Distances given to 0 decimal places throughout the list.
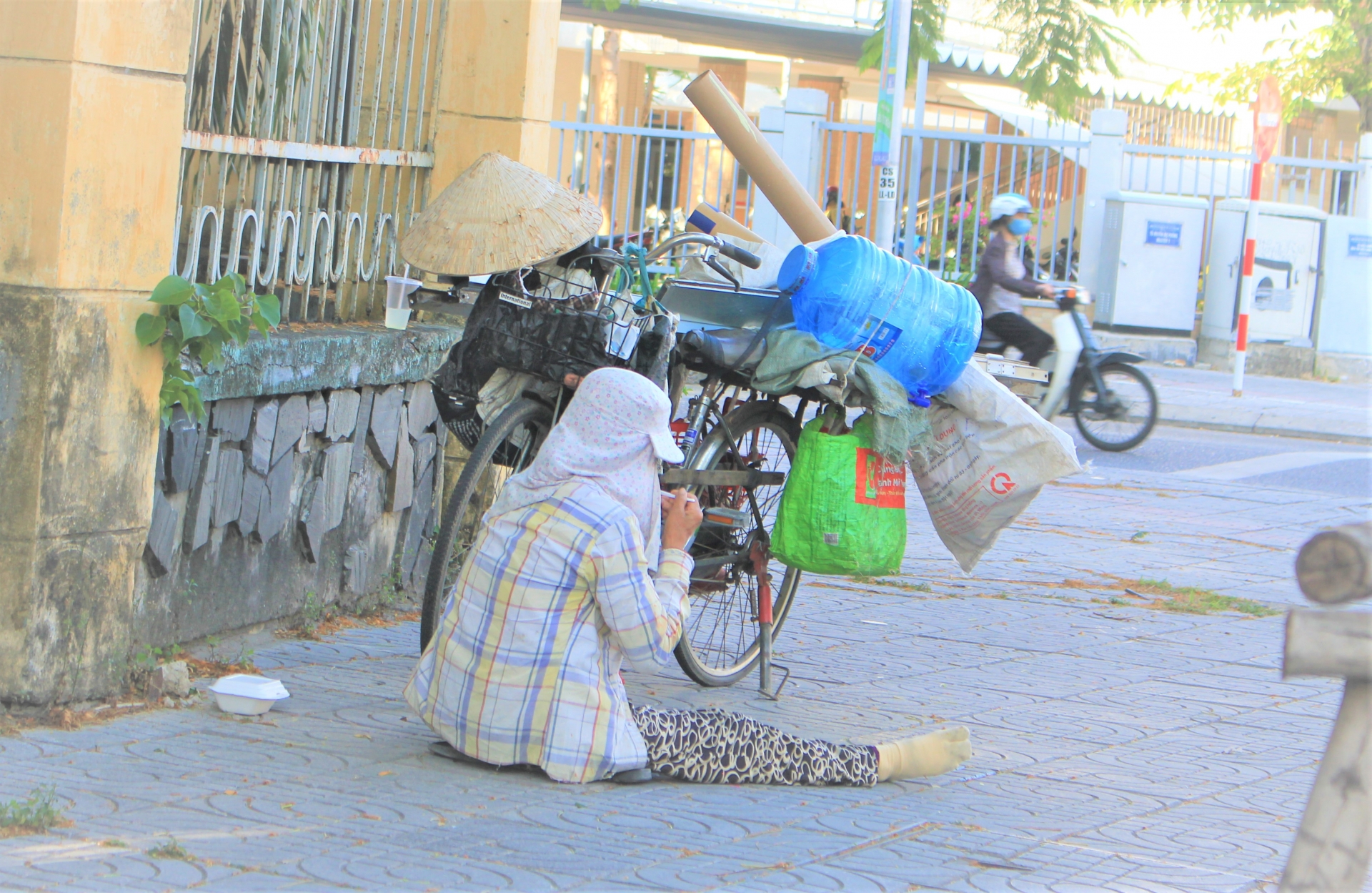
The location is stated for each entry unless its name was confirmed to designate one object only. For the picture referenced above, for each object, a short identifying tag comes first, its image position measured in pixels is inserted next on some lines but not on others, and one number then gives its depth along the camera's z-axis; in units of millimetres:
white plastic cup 11773
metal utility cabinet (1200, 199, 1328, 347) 35344
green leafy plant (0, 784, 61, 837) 6785
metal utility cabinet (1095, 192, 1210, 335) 35031
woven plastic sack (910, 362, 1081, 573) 9531
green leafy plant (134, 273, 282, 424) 8687
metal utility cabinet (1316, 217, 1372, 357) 35219
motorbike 22953
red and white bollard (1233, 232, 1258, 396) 29406
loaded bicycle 8891
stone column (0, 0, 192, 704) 8180
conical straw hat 8797
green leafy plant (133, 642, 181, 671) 9016
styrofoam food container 8789
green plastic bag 9523
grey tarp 9406
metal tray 9961
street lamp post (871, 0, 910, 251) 27016
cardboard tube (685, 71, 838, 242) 9875
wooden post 5172
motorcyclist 22547
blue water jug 9484
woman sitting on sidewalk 7648
